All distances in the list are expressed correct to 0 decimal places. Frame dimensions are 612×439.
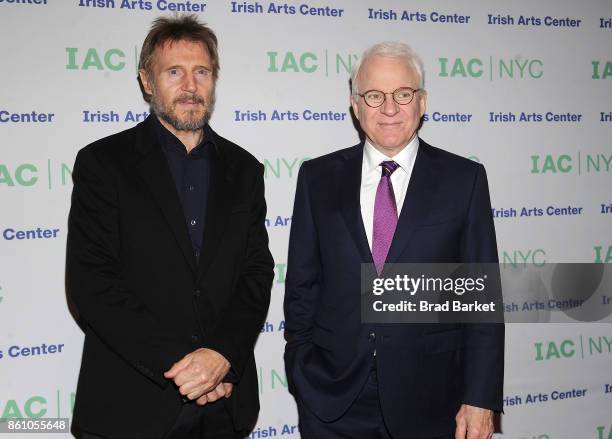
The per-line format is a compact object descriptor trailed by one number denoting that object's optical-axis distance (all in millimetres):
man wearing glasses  2096
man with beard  2033
